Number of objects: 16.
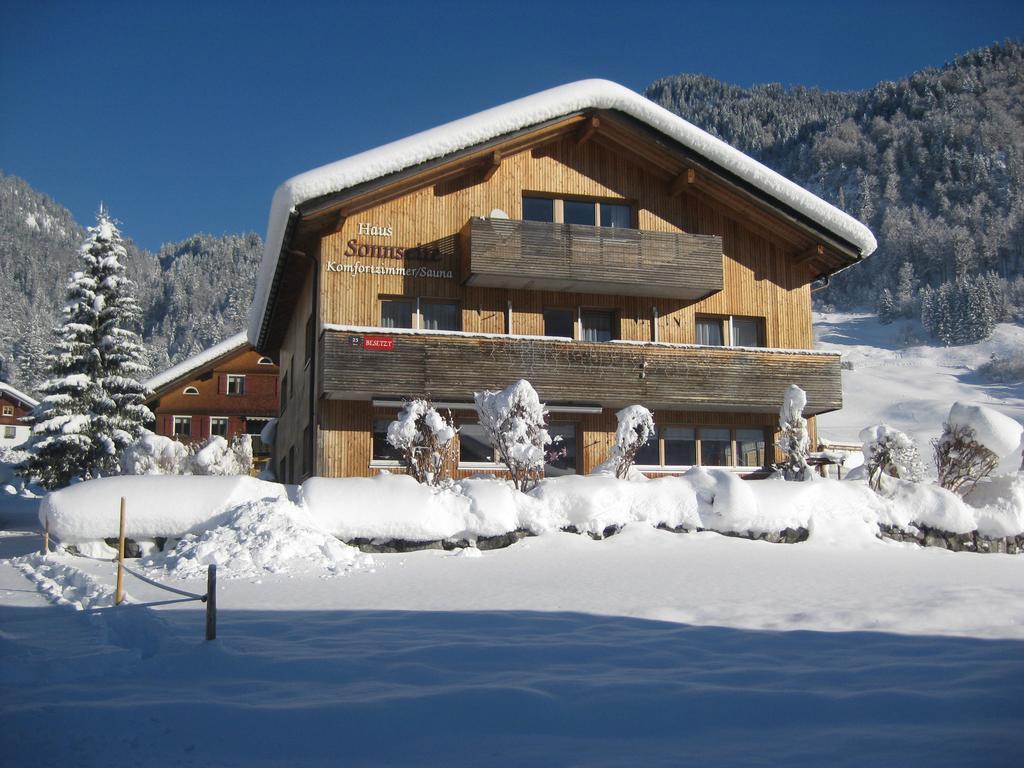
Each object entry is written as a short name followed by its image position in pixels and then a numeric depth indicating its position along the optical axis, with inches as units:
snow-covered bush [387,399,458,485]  641.0
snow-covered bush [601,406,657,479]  679.1
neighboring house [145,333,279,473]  1868.8
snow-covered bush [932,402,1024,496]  626.8
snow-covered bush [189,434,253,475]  982.4
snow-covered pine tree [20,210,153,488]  1261.1
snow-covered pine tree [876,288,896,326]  4751.5
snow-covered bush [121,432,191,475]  991.6
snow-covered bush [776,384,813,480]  737.6
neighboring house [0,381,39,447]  2846.7
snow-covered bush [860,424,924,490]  629.9
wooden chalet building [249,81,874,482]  794.2
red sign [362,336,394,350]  773.3
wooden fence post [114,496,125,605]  358.2
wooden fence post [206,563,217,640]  290.4
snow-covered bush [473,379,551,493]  615.5
